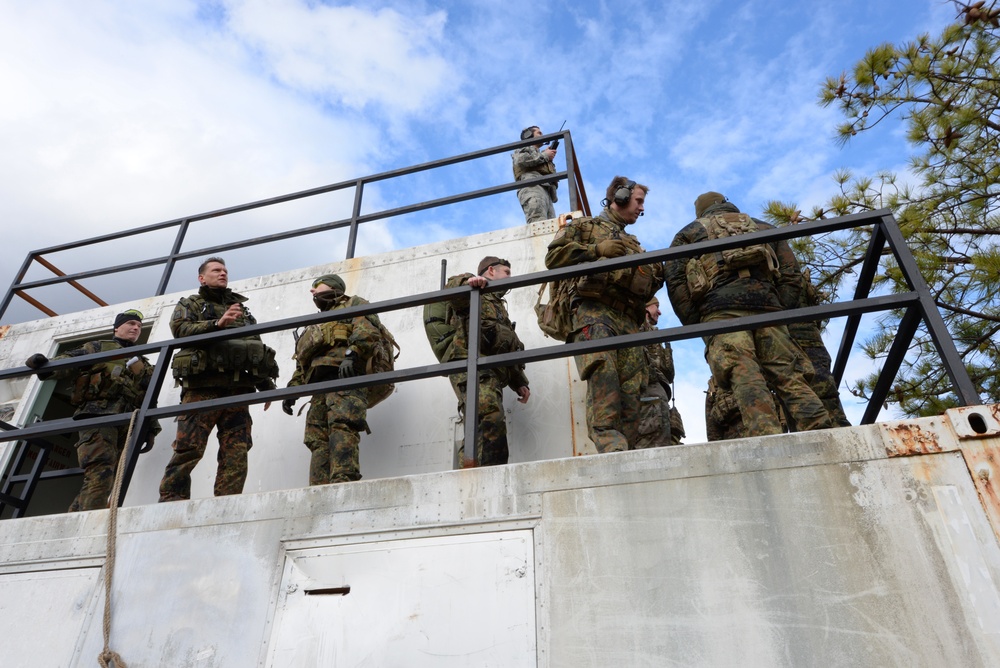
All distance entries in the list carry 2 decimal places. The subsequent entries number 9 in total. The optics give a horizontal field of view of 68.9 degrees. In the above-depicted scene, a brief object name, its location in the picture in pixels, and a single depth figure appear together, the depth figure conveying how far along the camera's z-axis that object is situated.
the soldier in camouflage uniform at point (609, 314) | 3.73
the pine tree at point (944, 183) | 5.69
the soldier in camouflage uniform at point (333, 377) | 4.50
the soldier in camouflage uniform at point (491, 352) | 4.61
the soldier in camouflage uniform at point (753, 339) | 3.57
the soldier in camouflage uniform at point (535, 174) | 7.49
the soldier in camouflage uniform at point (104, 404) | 5.34
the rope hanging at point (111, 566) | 2.93
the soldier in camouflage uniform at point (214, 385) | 4.70
